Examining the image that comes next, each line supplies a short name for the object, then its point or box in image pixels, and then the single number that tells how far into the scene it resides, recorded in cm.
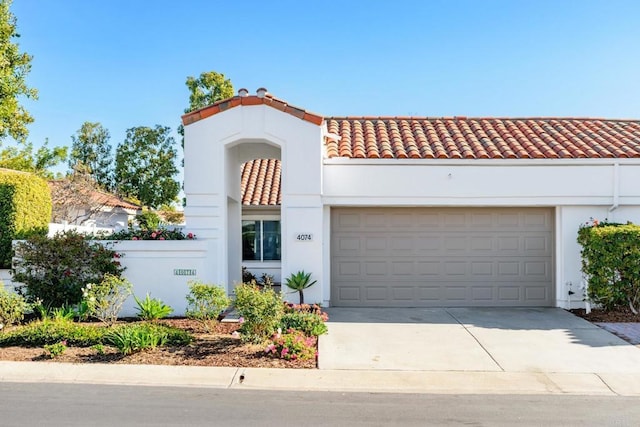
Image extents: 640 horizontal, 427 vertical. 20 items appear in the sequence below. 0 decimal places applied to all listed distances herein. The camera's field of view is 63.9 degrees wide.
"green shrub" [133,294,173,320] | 1053
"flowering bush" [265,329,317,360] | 821
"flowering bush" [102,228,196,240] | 1199
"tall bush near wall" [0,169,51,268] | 1210
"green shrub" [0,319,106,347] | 891
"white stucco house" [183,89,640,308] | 1257
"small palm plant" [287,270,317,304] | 1222
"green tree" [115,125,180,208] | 3055
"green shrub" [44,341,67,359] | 823
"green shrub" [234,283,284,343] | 869
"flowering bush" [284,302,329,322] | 1080
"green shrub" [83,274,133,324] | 1009
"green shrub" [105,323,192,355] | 834
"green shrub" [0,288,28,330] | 999
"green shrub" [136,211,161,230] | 2089
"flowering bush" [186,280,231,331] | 973
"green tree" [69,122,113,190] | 3391
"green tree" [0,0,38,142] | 1617
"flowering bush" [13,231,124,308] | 1097
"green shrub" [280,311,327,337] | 955
